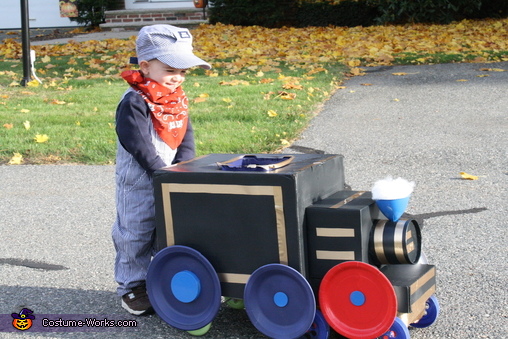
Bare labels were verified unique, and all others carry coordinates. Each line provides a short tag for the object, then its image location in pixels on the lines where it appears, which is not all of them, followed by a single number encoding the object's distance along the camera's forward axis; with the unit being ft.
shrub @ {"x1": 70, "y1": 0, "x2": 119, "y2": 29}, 56.18
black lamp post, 26.63
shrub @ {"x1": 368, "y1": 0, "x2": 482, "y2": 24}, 47.75
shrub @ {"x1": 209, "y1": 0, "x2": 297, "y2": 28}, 52.47
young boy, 9.07
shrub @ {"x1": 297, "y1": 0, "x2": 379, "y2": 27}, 53.01
